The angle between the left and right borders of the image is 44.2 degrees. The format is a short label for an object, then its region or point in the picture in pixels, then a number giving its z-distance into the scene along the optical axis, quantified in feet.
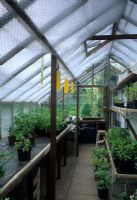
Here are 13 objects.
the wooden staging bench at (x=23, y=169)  4.40
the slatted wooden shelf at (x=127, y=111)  6.56
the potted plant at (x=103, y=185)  8.91
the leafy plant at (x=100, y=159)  10.00
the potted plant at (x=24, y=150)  5.95
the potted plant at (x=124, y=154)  6.42
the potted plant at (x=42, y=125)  10.22
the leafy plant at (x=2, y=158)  4.34
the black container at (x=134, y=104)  7.24
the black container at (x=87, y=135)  20.93
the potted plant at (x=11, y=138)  7.86
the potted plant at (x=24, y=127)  7.87
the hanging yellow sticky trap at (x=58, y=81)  7.96
